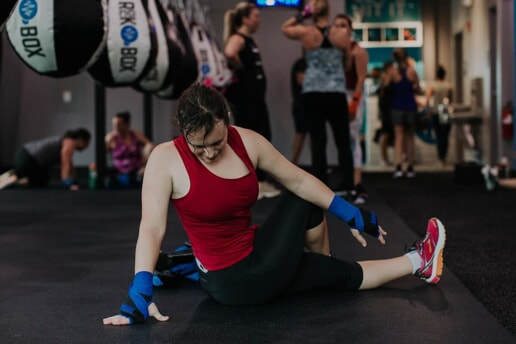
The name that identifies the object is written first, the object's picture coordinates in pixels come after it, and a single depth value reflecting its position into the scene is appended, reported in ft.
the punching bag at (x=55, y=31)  12.95
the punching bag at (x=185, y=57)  19.99
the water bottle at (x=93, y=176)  26.99
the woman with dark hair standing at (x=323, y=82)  19.02
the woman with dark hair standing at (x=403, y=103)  30.07
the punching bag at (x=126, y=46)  14.85
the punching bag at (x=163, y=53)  16.53
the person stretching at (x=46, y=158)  27.04
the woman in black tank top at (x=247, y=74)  20.98
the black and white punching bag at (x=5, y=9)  8.02
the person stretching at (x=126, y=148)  27.53
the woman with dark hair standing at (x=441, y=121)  38.91
